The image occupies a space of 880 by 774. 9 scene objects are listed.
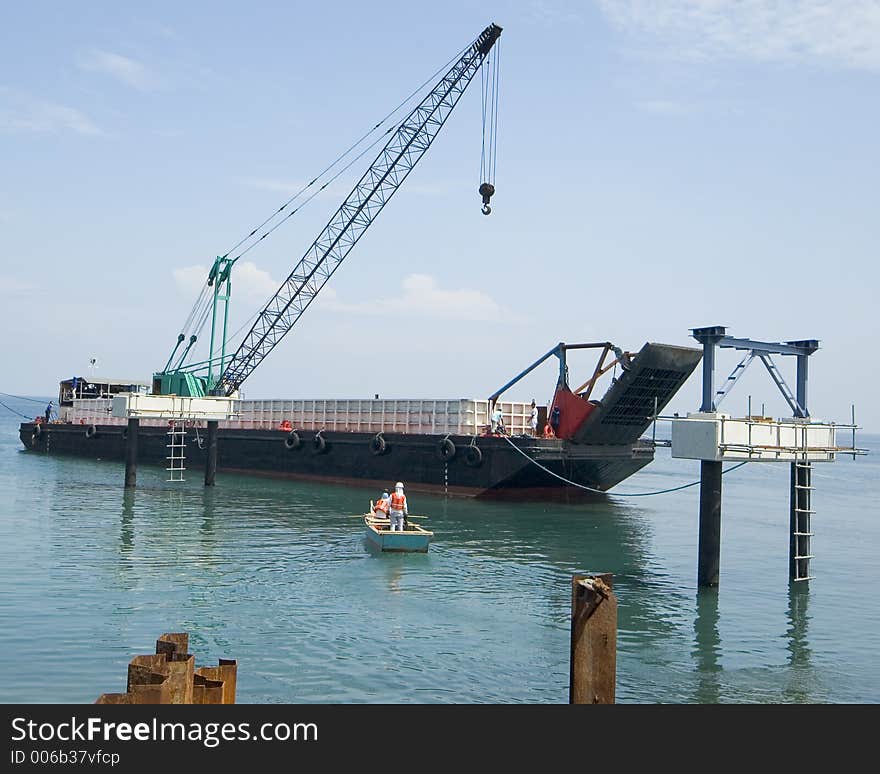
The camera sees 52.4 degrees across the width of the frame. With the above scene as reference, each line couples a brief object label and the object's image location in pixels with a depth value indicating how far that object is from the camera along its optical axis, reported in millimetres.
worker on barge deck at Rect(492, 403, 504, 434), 43866
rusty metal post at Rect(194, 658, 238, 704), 10461
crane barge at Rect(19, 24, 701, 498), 40500
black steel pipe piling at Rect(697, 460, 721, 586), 23125
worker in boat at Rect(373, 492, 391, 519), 29516
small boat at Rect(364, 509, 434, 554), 26906
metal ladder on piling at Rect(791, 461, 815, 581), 24375
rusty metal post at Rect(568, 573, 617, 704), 10836
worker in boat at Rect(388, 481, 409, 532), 27391
